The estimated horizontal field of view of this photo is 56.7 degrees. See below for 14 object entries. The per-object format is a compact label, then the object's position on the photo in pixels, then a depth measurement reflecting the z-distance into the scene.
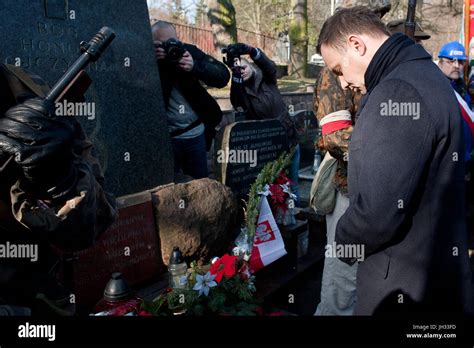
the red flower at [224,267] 2.52
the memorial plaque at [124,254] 2.75
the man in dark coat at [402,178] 1.49
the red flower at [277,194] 3.59
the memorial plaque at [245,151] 3.92
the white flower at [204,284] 2.35
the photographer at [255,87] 4.31
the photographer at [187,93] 3.61
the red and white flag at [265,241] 3.30
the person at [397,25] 3.67
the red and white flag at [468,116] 3.54
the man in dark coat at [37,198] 1.27
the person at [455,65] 4.62
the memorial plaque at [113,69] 2.71
